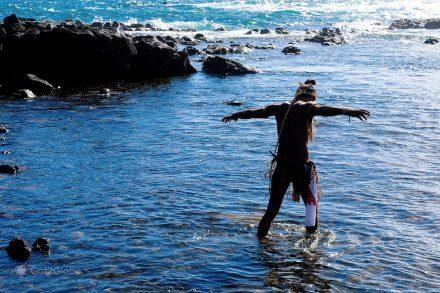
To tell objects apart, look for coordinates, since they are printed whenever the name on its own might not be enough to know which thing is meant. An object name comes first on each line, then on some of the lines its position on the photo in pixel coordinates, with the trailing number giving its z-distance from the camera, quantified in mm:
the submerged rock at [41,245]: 10359
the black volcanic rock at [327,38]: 50647
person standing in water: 10289
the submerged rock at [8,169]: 15135
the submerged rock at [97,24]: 59394
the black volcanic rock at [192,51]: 42512
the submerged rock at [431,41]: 49469
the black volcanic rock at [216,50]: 42812
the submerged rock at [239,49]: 43722
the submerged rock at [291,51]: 43656
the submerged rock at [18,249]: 10000
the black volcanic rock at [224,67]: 33219
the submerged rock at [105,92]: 27202
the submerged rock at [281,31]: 60269
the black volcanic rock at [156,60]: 32062
